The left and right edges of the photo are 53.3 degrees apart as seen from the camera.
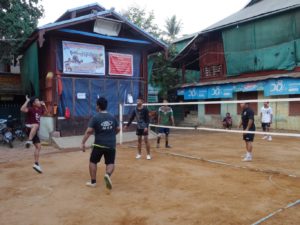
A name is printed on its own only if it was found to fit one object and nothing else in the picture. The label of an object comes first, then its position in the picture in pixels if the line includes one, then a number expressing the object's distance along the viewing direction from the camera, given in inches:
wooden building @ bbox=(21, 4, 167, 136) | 506.9
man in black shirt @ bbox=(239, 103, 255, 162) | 320.2
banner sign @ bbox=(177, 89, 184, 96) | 863.9
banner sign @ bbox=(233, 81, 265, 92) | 677.9
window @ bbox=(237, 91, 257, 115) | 729.0
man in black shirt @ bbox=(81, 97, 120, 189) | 224.7
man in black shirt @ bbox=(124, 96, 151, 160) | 344.2
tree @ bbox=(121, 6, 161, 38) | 895.7
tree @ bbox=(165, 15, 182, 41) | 1587.1
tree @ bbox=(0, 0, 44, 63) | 578.2
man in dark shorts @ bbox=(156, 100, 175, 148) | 425.4
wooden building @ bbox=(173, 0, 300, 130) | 645.3
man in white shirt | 508.7
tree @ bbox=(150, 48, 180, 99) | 876.0
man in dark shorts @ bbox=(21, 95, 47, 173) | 288.2
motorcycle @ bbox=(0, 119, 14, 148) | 465.7
